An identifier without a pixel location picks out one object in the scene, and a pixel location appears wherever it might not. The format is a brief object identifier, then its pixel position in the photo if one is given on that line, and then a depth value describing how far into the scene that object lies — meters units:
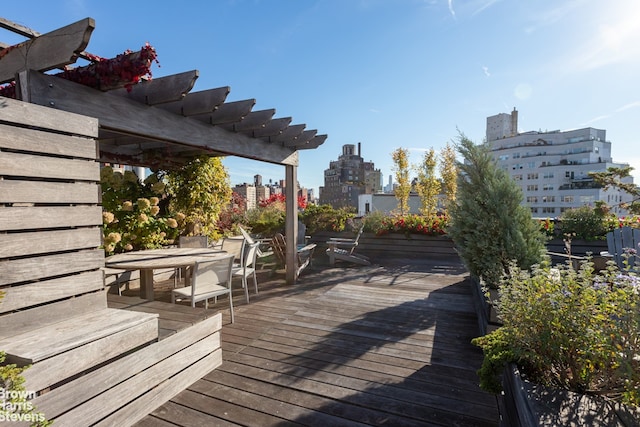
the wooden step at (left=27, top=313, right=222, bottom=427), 1.58
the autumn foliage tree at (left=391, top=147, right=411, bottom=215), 13.18
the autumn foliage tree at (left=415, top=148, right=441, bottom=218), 13.13
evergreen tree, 3.09
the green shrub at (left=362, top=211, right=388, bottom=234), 7.95
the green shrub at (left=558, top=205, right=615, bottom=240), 6.82
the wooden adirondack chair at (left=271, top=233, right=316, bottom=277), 5.82
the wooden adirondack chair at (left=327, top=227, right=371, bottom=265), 6.85
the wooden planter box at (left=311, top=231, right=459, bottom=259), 7.39
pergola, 2.00
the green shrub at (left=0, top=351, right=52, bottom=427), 1.18
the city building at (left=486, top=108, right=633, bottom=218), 44.34
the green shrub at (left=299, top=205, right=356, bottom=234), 8.52
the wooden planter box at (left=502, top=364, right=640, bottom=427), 1.09
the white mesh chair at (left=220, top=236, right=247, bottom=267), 5.28
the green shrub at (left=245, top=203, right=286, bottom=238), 8.54
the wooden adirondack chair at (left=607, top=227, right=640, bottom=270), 4.45
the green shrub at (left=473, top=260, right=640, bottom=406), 1.14
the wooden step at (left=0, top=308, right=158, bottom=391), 1.48
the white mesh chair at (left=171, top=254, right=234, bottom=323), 3.12
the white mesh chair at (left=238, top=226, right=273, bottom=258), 6.03
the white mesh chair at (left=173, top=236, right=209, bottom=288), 5.38
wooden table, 3.34
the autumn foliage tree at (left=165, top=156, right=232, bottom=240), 6.26
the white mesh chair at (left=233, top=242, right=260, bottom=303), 4.26
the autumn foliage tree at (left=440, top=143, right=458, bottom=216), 13.56
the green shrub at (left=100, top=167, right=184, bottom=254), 5.07
